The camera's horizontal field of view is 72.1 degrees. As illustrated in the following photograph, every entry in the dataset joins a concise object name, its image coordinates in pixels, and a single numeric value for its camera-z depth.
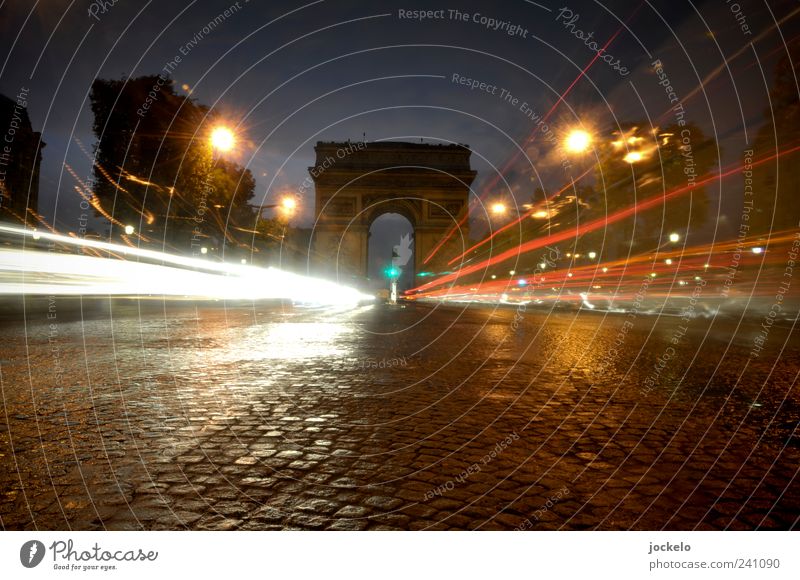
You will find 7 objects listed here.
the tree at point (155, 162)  33.75
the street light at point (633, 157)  31.19
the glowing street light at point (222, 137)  22.42
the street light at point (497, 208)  30.69
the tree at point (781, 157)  21.27
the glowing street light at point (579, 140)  21.38
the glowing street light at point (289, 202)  33.14
